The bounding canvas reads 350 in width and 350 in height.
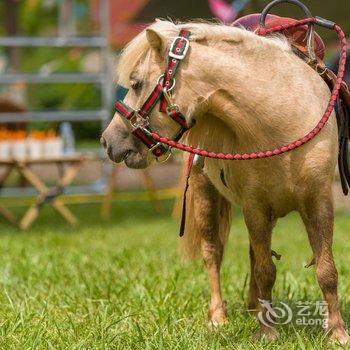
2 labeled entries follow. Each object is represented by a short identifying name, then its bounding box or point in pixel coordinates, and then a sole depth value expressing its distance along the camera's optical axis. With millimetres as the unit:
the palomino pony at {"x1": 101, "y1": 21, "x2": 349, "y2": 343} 7859
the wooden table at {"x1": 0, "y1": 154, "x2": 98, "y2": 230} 20312
